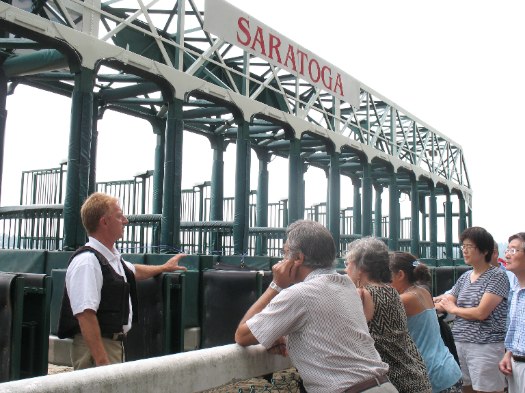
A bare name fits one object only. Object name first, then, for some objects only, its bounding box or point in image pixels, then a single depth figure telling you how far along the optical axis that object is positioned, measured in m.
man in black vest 2.76
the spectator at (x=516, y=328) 3.58
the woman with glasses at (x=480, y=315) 3.88
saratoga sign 9.25
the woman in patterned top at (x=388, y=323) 2.82
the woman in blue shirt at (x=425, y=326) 3.39
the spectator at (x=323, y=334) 2.33
